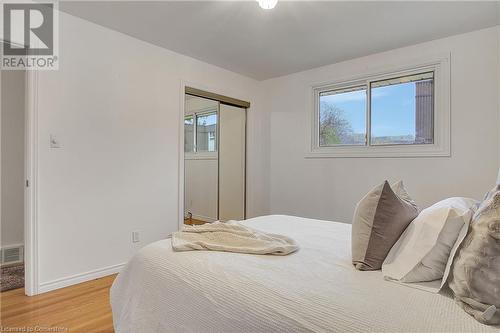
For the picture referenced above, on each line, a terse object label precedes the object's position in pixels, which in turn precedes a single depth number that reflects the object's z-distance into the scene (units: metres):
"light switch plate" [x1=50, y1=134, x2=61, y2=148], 2.45
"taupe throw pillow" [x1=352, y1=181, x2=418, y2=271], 1.24
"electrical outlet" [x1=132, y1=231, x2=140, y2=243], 3.01
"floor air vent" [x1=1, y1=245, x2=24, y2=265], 3.16
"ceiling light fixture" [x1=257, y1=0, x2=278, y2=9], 1.92
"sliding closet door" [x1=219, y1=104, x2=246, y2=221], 4.45
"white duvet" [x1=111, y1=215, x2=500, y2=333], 0.86
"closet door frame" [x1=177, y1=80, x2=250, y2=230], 3.42
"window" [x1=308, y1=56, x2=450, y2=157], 3.06
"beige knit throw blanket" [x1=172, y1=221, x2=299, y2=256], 1.45
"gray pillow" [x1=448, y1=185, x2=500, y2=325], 0.84
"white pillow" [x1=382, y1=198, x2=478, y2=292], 1.08
